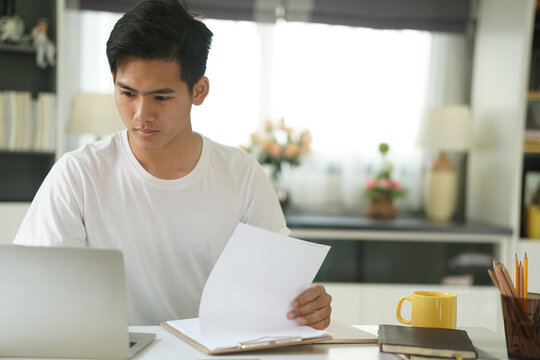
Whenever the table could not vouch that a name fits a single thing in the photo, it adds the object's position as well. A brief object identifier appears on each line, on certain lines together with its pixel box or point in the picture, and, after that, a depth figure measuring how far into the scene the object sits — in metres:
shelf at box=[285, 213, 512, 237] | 2.90
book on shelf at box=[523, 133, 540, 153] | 2.92
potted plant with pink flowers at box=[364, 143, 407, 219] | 3.20
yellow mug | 1.13
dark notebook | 0.99
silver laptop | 0.93
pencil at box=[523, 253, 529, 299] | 1.07
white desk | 1.00
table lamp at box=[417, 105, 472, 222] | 3.15
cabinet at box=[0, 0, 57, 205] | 2.90
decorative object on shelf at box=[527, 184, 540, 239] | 2.92
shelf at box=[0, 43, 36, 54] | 2.95
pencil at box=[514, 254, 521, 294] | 1.07
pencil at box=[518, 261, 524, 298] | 1.07
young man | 1.34
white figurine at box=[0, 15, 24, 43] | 2.94
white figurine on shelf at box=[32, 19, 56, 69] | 2.94
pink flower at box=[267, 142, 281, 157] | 3.16
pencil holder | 1.02
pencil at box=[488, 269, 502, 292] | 1.06
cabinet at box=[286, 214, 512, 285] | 2.92
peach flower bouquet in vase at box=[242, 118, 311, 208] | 3.18
